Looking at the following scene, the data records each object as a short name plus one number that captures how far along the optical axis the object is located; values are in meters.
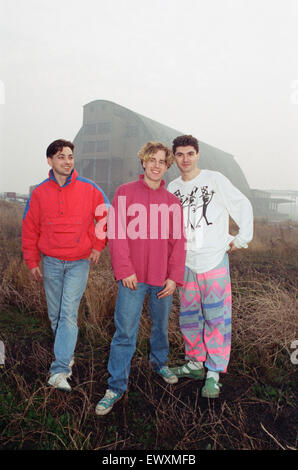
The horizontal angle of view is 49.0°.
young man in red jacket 2.46
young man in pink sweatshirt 2.23
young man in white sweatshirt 2.48
